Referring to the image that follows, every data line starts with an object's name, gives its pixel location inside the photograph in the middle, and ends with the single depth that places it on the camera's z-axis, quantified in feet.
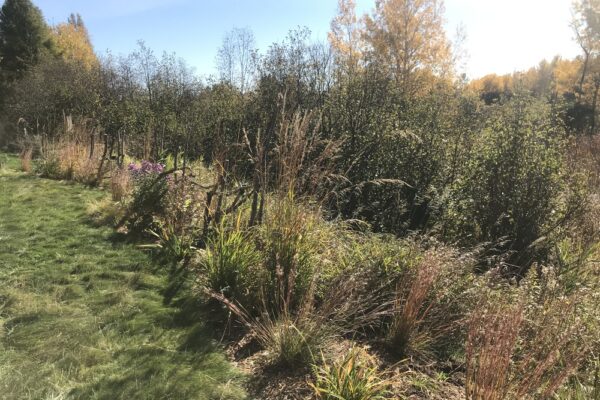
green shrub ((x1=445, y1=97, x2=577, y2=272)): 16.37
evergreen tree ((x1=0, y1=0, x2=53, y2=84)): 64.08
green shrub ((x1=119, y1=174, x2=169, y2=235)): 16.58
